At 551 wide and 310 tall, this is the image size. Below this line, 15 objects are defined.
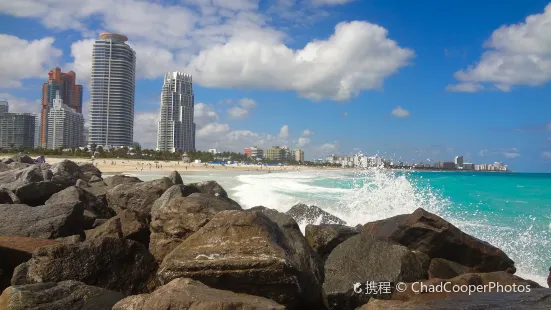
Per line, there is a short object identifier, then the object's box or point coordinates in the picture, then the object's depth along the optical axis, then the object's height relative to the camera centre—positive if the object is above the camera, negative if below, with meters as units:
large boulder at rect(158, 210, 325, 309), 4.43 -1.12
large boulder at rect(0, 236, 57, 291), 5.48 -1.36
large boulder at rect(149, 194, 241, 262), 6.27 -0.96
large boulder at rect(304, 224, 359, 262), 7.26 -1.33
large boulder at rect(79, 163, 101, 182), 20.81 -0.87
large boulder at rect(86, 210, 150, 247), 7.30 -1.32
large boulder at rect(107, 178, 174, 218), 9.74 -0.94
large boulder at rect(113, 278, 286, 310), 3.58 -1.26
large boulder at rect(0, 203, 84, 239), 7.24 -1.21
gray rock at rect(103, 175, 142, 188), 14.29 -0.85
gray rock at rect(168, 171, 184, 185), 11.57 -0.60
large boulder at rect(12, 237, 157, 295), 5.00 -1.38
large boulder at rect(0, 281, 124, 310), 3.88 -1.39
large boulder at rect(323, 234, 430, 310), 5.36 -1.46
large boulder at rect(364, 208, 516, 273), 7.03 -1.38
